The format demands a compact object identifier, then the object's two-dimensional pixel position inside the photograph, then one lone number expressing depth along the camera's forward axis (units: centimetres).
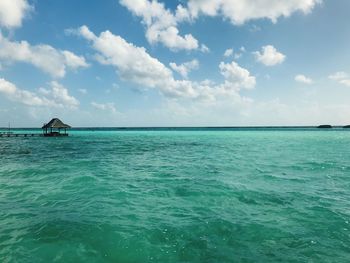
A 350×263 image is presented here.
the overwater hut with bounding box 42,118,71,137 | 5756
